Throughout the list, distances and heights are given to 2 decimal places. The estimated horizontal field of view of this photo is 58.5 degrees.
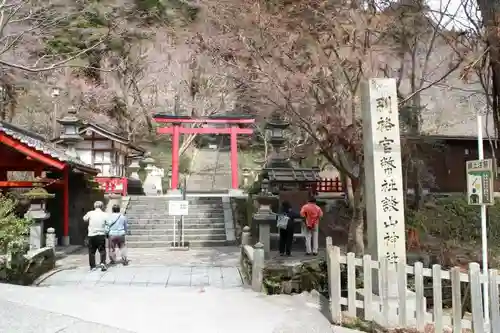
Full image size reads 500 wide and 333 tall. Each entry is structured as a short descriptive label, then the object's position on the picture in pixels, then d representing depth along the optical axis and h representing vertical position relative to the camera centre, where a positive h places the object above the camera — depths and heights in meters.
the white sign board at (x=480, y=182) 6.68 +0.00
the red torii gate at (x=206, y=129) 22.81 +3.10
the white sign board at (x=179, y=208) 14.37 -0.62
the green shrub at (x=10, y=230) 8.05 -0.69
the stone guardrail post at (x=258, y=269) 8.41 -1.55
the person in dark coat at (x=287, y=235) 12.47 -1.36
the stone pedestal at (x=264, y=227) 13.30 -1.19
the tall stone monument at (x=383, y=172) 6.86 +0.19
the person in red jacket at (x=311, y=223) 12.37 -1.05
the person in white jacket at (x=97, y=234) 9.91 -0.97
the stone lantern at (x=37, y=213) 12.20 -0.59
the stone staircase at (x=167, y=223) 15.92 -1.33
